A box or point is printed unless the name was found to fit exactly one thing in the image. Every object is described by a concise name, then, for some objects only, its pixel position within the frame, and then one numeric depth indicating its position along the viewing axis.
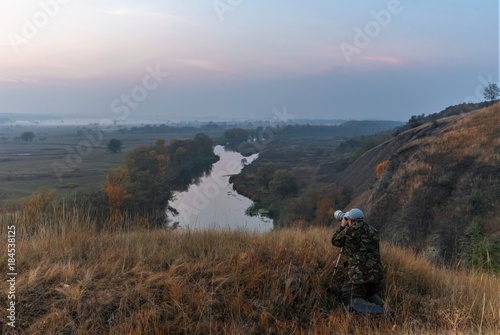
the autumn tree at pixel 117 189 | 34.24
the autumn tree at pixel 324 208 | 38.09
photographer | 4.75
